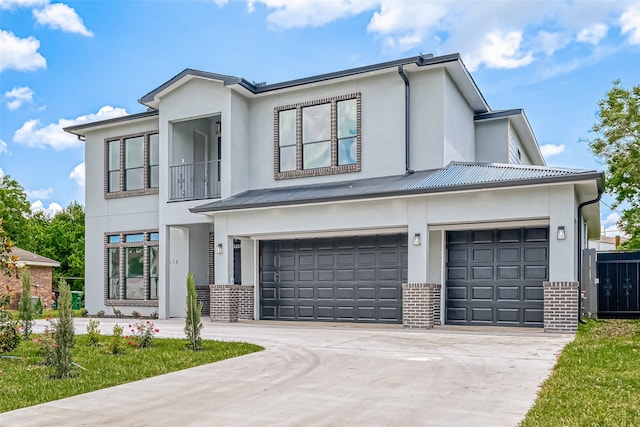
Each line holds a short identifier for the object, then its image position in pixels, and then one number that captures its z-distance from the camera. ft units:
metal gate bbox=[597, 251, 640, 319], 53.67
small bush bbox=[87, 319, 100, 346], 38.65
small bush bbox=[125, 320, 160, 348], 36.37
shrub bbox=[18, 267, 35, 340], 38.81
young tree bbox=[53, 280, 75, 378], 26.27
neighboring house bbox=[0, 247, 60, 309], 101.28
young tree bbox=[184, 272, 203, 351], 33.81
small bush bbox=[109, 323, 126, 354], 33.71
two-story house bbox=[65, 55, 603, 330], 46.06
